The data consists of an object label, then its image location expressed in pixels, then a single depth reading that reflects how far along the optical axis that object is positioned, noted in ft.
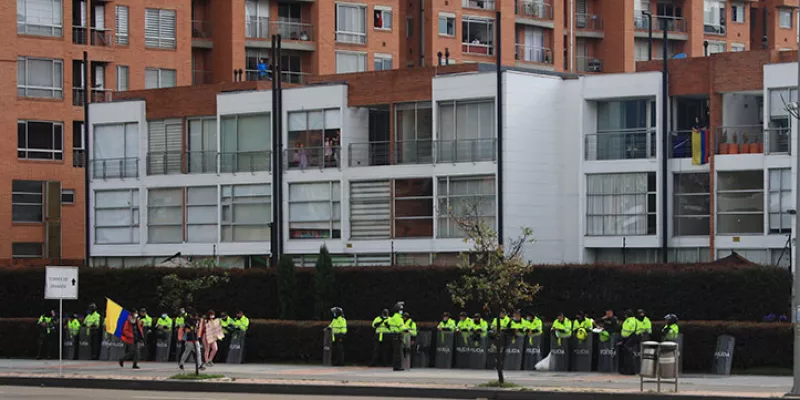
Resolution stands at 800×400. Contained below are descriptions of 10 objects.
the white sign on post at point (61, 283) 122.52
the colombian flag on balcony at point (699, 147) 171.12
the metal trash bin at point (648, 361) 95.25
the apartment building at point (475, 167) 170.09
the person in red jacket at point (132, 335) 130.52
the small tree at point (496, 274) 104.68
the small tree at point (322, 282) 145.48
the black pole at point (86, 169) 203.82
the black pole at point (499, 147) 172.35
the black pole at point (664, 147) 172.86
